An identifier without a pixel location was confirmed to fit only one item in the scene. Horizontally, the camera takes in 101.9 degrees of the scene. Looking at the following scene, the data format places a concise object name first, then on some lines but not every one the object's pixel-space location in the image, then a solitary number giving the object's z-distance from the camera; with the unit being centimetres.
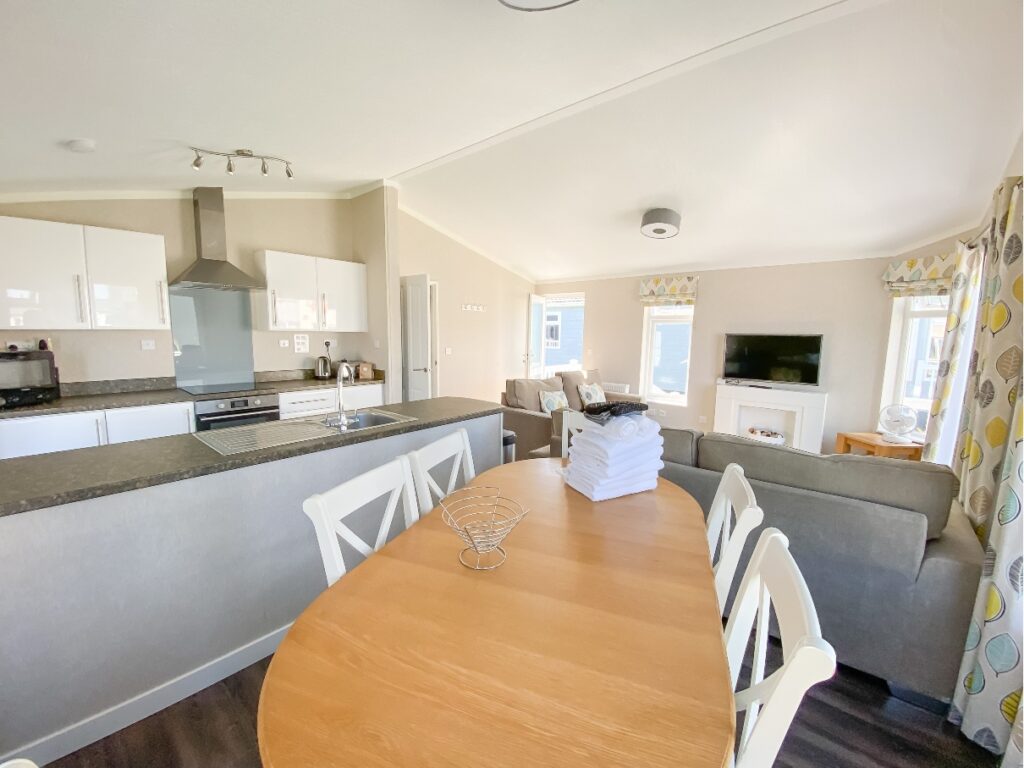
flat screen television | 450
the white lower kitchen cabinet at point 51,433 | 222
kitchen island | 117
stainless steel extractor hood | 313
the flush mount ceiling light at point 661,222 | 375
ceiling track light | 254
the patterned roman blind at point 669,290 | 532
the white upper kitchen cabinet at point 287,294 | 344
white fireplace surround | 444
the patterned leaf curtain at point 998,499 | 125
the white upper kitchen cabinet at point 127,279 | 269
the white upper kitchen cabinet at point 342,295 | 375
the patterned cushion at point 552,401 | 431
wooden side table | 354
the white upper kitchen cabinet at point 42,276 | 239
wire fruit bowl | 97
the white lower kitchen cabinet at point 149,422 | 259
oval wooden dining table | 53
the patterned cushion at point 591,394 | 481
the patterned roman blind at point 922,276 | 358
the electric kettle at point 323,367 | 391
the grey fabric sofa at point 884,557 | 145
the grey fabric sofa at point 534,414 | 351
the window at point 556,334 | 676
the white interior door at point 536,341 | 666
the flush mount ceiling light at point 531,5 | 142
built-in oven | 290
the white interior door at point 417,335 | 409
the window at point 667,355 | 559
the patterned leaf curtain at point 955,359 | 277
